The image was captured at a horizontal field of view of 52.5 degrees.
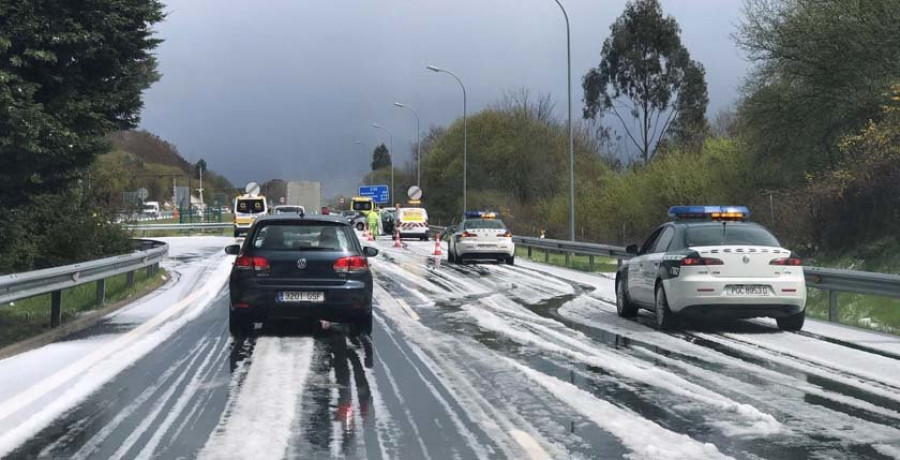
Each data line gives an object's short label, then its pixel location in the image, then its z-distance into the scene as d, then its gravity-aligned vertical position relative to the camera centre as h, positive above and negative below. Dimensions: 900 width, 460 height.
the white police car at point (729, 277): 11.98 -0.90
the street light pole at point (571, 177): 30.20 +1.07
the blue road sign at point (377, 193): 95.25 +1.77
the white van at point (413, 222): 51.19 -0.70
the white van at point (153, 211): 101.19 -0.10
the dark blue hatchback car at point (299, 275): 11.55 -0.83
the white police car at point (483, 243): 28.68 -1.06
